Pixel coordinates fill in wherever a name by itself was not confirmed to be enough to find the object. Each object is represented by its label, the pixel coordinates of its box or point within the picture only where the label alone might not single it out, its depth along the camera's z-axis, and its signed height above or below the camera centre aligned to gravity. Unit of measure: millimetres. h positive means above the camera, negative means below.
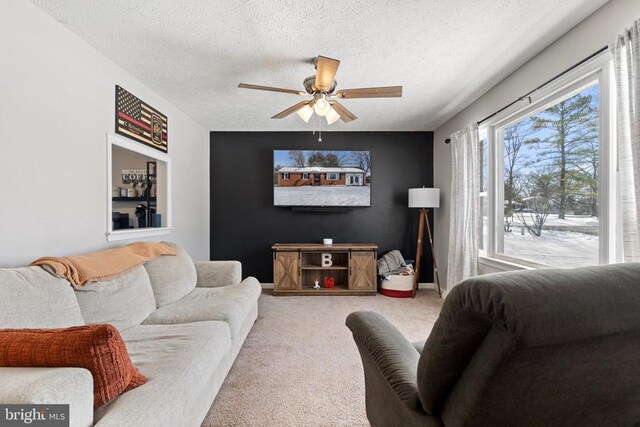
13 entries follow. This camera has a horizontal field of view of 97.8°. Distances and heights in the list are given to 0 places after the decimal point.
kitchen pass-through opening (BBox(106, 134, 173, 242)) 2843 +266
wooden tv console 4051 -793
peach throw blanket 1597 -326
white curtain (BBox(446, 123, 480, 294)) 3115 +100
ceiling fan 2082 +1022
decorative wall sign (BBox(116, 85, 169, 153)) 2508 +916
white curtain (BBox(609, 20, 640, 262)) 1487 +467
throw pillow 899 -456
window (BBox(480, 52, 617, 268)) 1805 +306
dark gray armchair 576 -314
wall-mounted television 4371 +561
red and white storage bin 3988 -1012
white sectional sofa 857 -700
